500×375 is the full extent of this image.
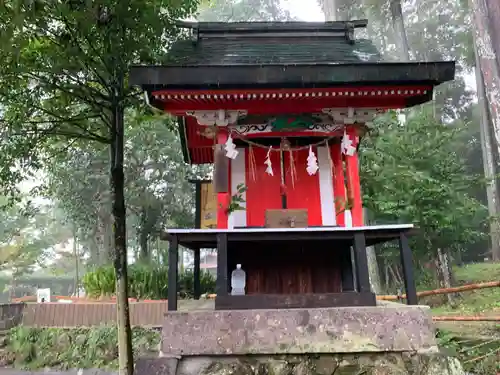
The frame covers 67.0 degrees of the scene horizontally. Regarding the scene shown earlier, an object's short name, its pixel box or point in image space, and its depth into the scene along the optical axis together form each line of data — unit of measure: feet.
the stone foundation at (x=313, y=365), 15.79
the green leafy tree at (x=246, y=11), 110.11
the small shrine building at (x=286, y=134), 18.51
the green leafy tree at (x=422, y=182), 40.42
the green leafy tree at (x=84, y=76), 19.74
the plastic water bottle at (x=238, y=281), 21.79
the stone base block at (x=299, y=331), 16.34
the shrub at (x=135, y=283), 42.11
